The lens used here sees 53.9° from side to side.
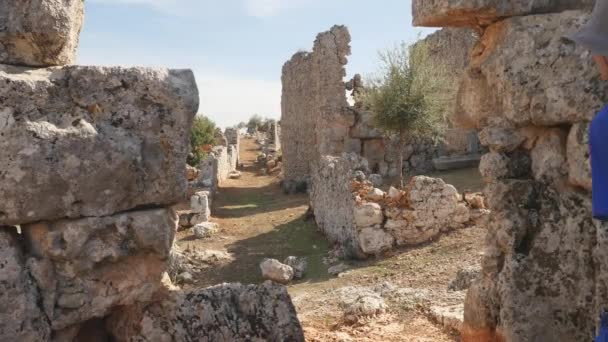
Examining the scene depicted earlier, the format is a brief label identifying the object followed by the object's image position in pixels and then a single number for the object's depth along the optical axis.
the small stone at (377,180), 17.05
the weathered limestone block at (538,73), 3.68
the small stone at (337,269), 10.88
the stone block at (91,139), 3.17
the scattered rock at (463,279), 8.35
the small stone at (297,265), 11.16
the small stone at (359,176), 12.08
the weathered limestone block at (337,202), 11.79
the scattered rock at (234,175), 27.14
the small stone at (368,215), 11.27
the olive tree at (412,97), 17.09
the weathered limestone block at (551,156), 3.91
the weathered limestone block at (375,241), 11.23
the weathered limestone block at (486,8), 4.06
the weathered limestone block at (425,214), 11.25
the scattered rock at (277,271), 10.88
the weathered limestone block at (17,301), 3.13
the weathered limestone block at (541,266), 3.75
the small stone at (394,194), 11.53
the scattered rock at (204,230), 14.91
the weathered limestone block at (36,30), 3.27
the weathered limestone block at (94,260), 3.28
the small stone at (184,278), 11.24
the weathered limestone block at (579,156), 3.62
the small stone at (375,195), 11.55
